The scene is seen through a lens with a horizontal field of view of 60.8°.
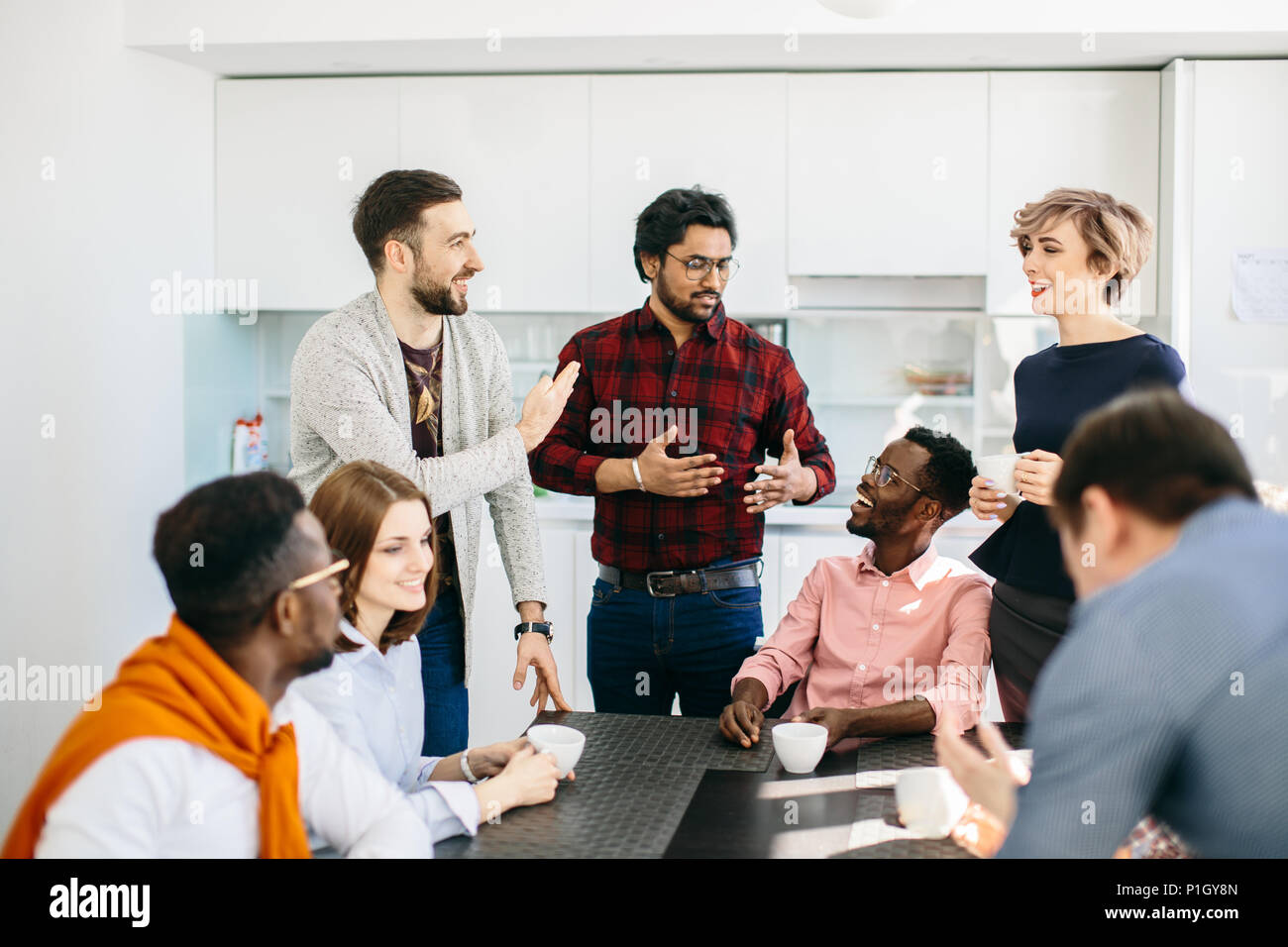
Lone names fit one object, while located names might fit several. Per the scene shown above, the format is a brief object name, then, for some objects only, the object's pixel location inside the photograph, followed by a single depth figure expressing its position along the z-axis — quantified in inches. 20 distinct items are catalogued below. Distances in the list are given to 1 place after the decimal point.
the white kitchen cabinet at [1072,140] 144.2
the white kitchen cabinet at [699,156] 149.8
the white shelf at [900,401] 165.5
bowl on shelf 166.1
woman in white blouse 59.8
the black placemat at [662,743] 66.0
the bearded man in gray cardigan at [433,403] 81.8
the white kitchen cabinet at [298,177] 156.2
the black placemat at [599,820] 53.1
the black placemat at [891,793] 52.5
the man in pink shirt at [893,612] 82.4
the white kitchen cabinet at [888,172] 147.5
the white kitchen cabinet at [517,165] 152.9
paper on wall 137.7
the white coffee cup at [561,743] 61.5
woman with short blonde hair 79.0
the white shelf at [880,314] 153.9
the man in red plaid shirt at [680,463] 96.1
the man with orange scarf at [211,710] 41.9
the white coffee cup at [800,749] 63.2
